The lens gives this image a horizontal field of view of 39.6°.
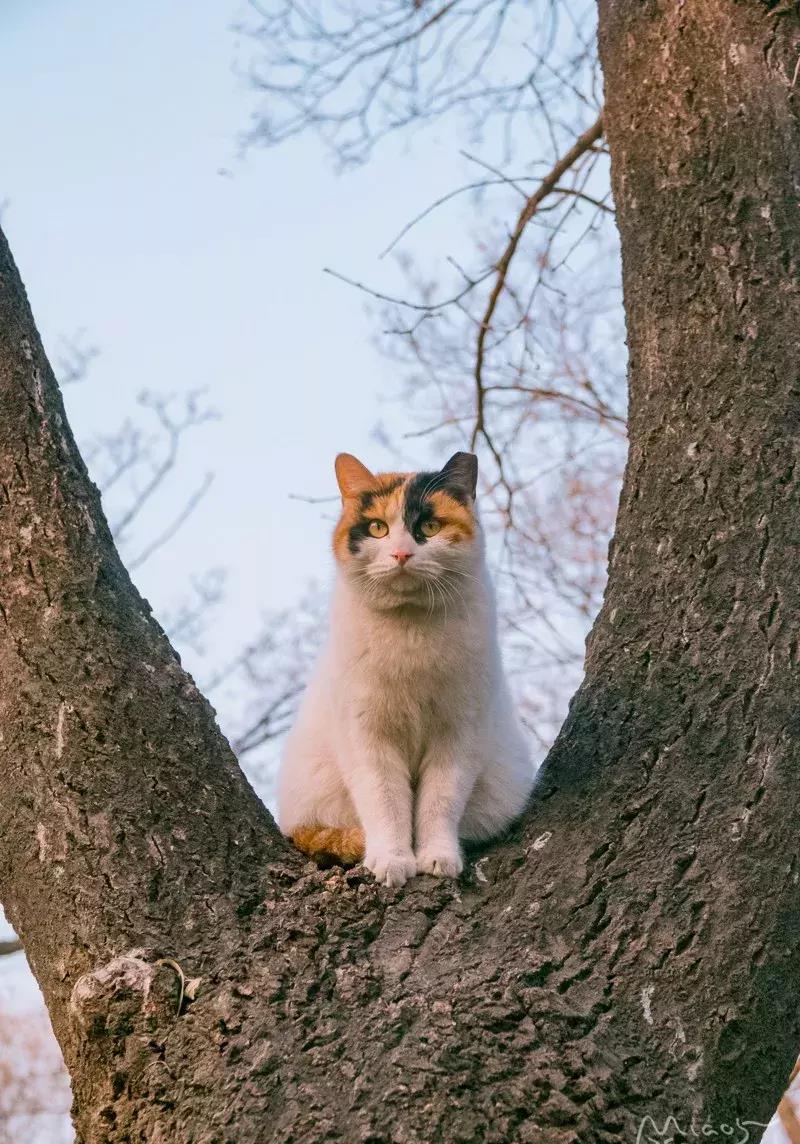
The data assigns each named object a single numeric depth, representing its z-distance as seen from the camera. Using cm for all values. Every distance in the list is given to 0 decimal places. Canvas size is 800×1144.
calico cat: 330
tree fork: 217
